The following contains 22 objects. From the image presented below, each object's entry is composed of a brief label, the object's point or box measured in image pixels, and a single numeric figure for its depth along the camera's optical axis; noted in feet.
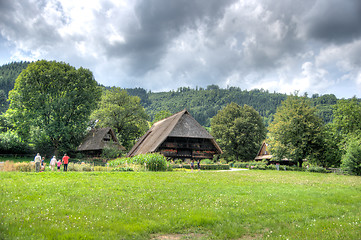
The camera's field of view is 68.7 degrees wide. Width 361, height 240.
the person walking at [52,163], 80.64
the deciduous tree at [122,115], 187.42
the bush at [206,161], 135.48
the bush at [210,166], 113.61
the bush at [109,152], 155.74
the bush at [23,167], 65.92
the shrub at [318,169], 128.36
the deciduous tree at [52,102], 141.28
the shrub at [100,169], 79.97
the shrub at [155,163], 86.48
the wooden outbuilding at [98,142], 161.99
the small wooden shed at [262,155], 212.02
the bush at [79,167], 77.15
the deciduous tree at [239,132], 196.44
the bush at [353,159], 108.27
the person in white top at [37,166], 63.42
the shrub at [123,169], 80.79
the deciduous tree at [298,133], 139.03
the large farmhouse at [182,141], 133.08
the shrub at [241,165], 152.66
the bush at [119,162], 99.40
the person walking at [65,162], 75.90
